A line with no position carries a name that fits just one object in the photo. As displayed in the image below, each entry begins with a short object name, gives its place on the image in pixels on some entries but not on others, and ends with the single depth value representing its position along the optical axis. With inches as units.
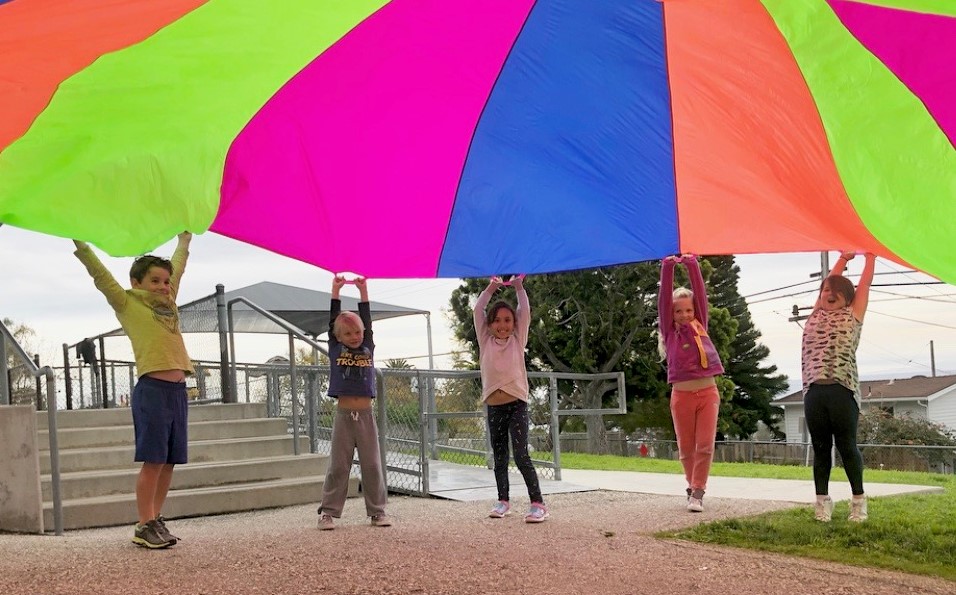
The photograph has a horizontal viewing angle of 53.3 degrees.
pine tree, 1407.5
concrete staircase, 273.6
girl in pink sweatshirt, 238.4
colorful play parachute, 166.2
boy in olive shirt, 191.9
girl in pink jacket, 240.2
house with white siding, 1561.3
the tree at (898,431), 1101.1
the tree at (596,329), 1005.2
